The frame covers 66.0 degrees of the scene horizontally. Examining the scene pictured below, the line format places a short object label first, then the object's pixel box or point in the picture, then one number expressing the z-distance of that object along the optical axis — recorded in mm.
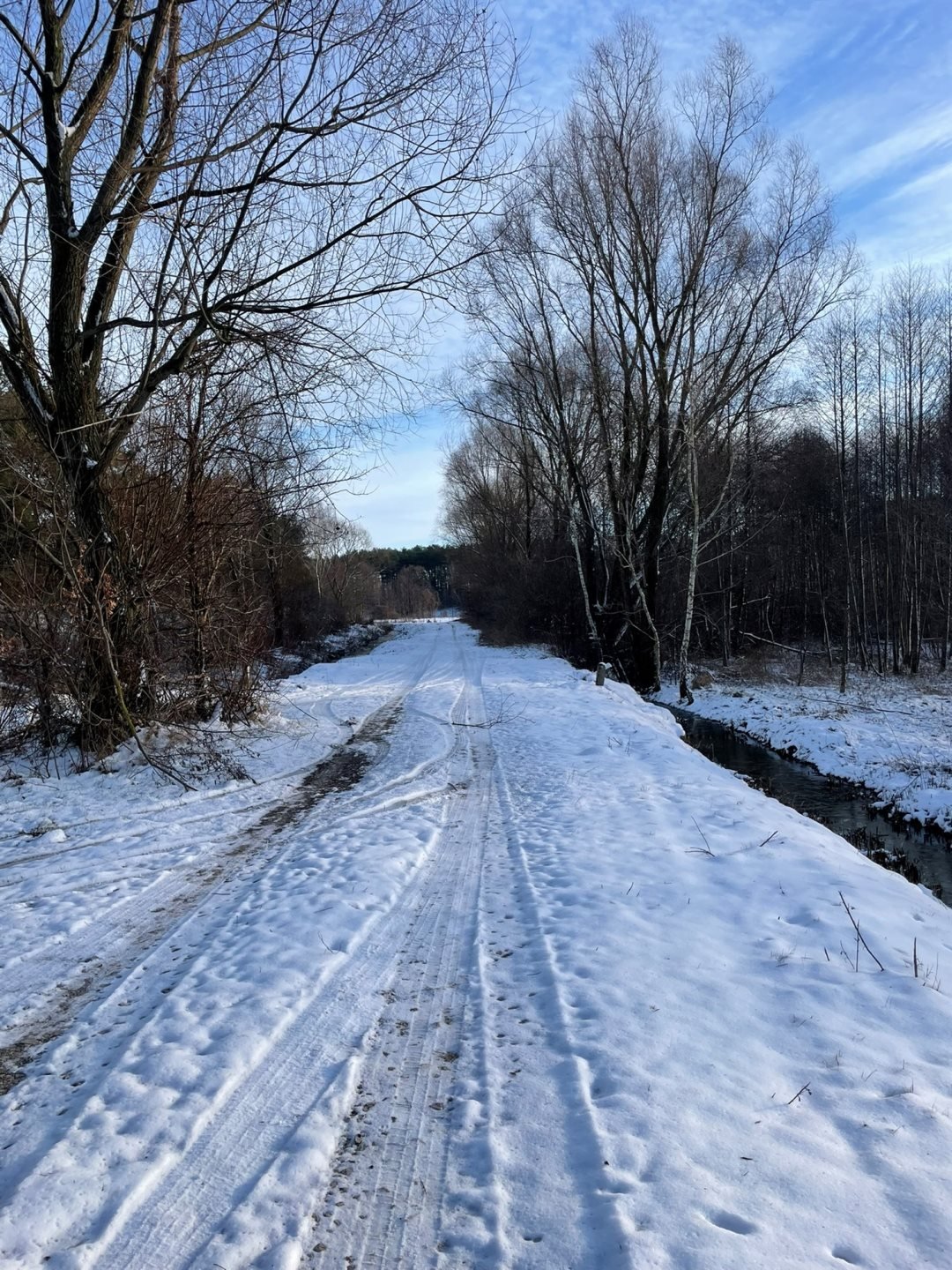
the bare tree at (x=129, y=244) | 6508
